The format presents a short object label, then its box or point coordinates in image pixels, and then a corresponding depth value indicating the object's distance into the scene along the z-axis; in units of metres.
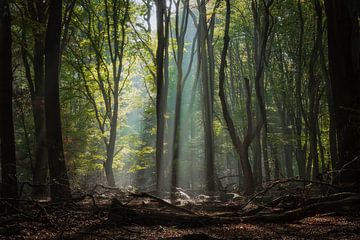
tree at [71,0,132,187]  17.48
